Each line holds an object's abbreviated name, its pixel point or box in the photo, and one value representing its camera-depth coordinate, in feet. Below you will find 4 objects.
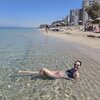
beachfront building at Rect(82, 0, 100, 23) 189.92
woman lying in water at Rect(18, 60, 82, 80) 11.81
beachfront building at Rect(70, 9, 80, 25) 226.68
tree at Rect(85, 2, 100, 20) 101.88
